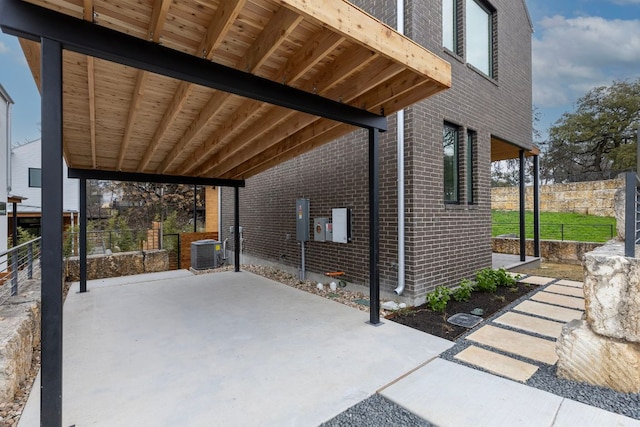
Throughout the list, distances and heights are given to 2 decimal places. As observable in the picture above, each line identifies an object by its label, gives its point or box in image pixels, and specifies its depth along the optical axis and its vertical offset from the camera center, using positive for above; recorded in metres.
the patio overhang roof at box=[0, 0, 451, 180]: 2.08 +1.34
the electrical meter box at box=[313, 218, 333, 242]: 6.00 -0.32
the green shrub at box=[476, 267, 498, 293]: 5.38 -1.20
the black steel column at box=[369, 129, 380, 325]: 3.83 -0.14
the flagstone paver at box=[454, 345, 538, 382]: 2.66 -1.40
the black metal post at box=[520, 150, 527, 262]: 7.57 -0.01
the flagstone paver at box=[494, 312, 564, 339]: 3.57 -1.38
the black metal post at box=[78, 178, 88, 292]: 5.68 -0.44
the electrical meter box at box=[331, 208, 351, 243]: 5.68 -0.21
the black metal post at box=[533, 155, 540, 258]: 8.04 +0.17
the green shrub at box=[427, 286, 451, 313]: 4.42 -1.27
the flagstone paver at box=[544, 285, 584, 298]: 5.06 -1.33
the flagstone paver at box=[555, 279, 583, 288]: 5.64 -1.33
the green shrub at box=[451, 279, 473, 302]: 4.89 -1.28
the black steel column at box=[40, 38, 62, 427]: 1.83 -0.14
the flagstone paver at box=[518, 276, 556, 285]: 5.87 -1.32
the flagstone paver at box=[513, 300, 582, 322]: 4.02 -1.36
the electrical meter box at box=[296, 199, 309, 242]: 6.43 -0.16
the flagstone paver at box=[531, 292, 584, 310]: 4.49 -1.35
